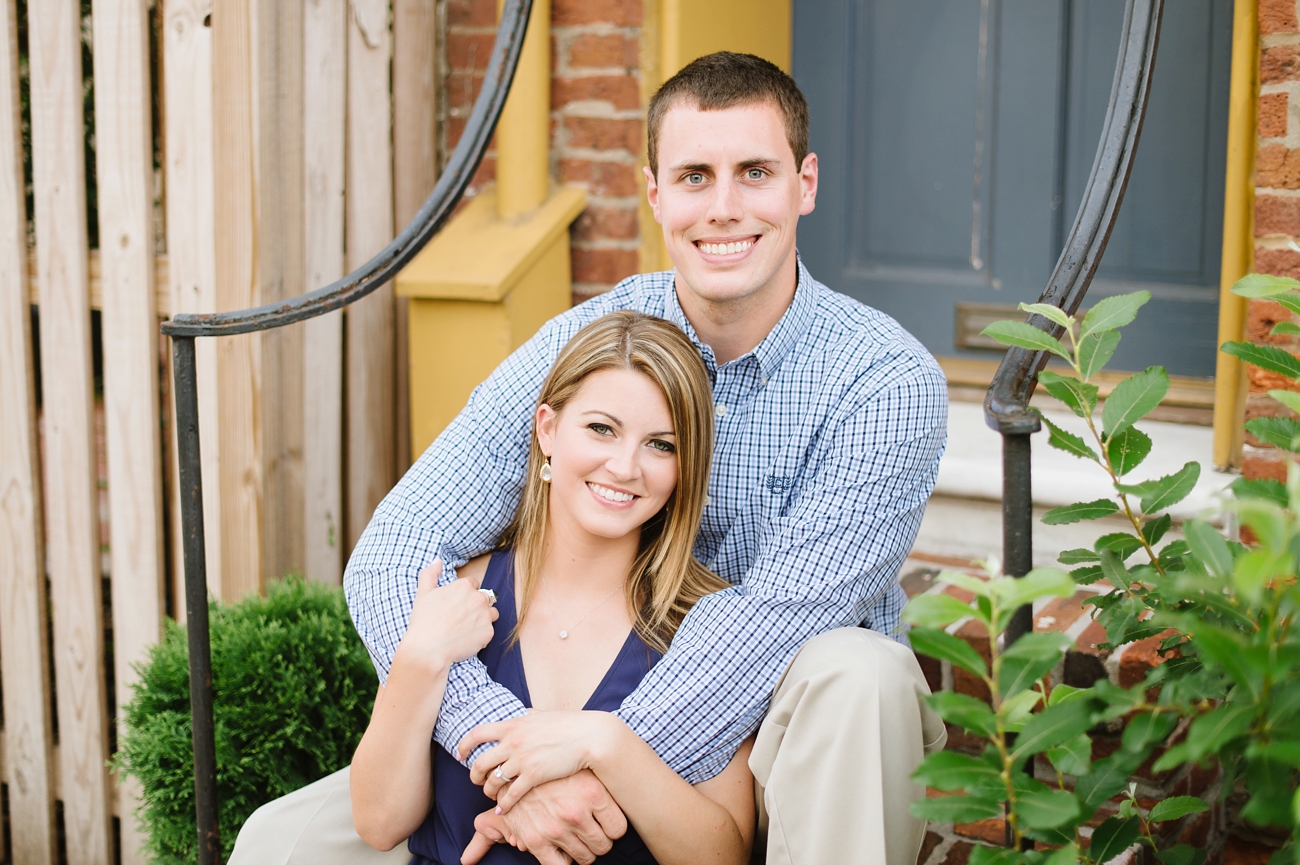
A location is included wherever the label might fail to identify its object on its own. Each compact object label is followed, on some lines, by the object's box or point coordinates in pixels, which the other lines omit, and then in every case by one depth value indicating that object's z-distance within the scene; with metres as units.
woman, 2.89
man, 2.85
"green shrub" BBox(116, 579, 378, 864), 3.21
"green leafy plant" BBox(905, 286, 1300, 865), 2.19
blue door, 3.68
